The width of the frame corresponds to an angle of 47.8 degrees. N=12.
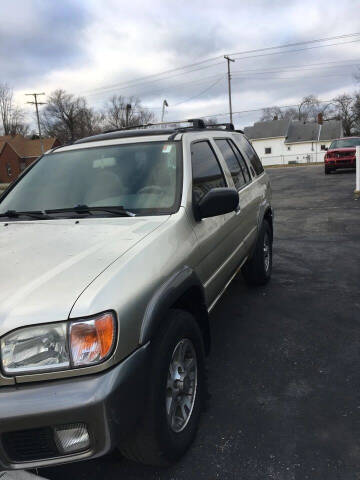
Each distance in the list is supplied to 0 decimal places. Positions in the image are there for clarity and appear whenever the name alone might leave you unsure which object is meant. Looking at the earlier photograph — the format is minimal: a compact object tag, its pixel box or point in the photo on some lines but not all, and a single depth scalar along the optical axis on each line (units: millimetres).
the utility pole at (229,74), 43403
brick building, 60000
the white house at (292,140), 59094
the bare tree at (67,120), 78875
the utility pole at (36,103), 54875
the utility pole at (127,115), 81712
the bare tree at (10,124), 78562
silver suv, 1690
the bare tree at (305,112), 84281
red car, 19781
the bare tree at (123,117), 82625
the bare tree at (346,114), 75812
